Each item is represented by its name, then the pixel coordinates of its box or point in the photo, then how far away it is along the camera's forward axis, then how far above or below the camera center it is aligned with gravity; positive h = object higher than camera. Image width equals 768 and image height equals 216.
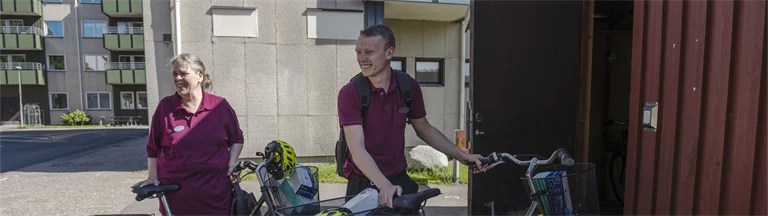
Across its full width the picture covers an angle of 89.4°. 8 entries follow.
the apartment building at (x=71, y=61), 25.92 +1.52
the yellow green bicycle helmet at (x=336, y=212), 1.44 -0.48
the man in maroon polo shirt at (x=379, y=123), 1.95 -0.21
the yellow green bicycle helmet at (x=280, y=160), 2.31 -0.46
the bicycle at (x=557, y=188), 2.22 -0.61
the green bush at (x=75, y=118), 24.97 -2.22
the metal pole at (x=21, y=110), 25.70 -1.76
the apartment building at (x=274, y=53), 7.07 +0.58
